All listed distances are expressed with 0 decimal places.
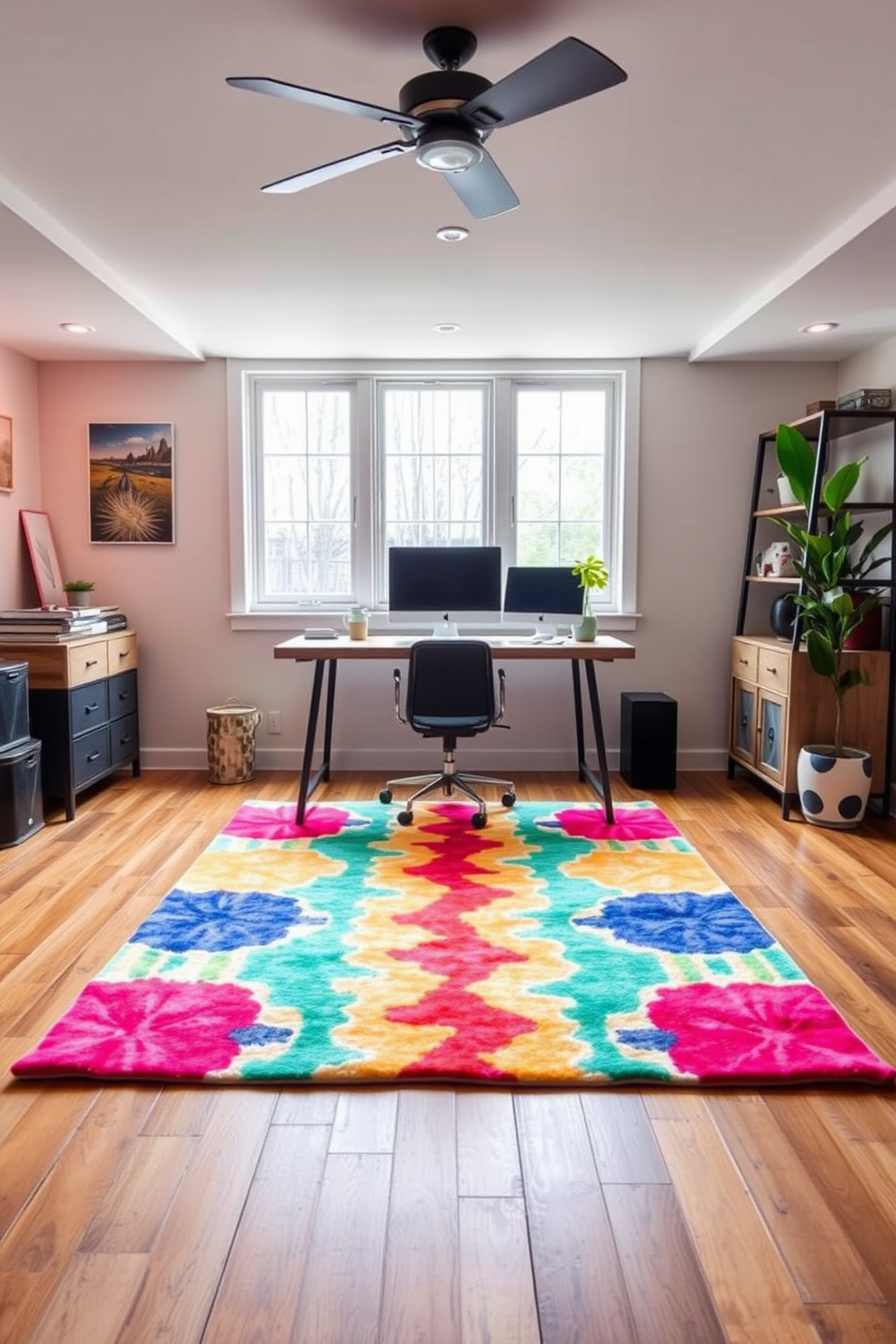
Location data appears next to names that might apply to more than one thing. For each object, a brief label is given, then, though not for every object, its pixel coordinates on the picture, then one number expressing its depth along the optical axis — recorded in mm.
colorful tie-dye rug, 2082
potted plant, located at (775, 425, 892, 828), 4008
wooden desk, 4090
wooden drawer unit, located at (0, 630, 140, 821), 4117
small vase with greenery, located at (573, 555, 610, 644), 4363
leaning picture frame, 4766
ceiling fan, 1801
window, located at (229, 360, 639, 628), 5176
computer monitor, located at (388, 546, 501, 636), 4633
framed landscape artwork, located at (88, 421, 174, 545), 5070
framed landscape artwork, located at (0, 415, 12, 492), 4559
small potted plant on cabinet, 4789
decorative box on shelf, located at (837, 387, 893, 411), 4254
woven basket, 4910
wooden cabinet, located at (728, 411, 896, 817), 4223
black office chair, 3957
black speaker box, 4785
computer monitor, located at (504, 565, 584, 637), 4574
